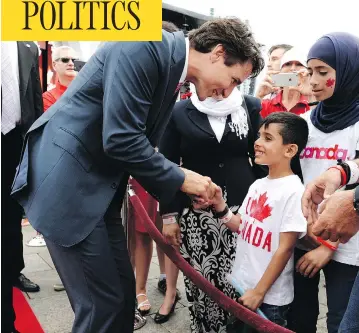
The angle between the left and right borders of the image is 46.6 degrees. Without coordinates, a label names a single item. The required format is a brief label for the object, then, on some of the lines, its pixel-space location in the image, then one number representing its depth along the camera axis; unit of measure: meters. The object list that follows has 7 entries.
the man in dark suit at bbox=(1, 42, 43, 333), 2.34
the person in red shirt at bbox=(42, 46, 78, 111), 3.51
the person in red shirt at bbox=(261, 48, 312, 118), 2.86
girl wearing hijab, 1.72
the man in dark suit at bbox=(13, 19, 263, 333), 1.44
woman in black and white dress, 2.23
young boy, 1.84
